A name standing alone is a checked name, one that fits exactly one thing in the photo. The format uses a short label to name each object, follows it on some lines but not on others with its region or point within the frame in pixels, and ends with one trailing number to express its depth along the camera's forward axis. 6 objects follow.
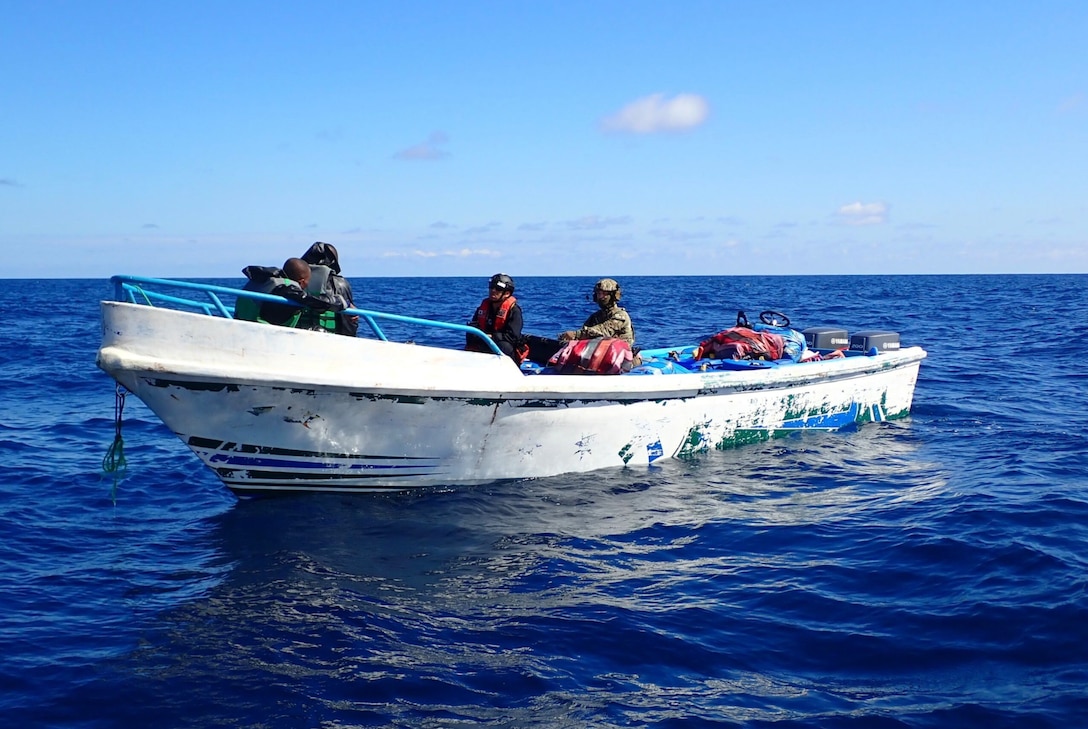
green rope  6.77
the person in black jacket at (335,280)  7.38
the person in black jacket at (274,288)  7.05
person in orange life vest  8.55
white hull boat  6.44
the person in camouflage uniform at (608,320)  9.26
